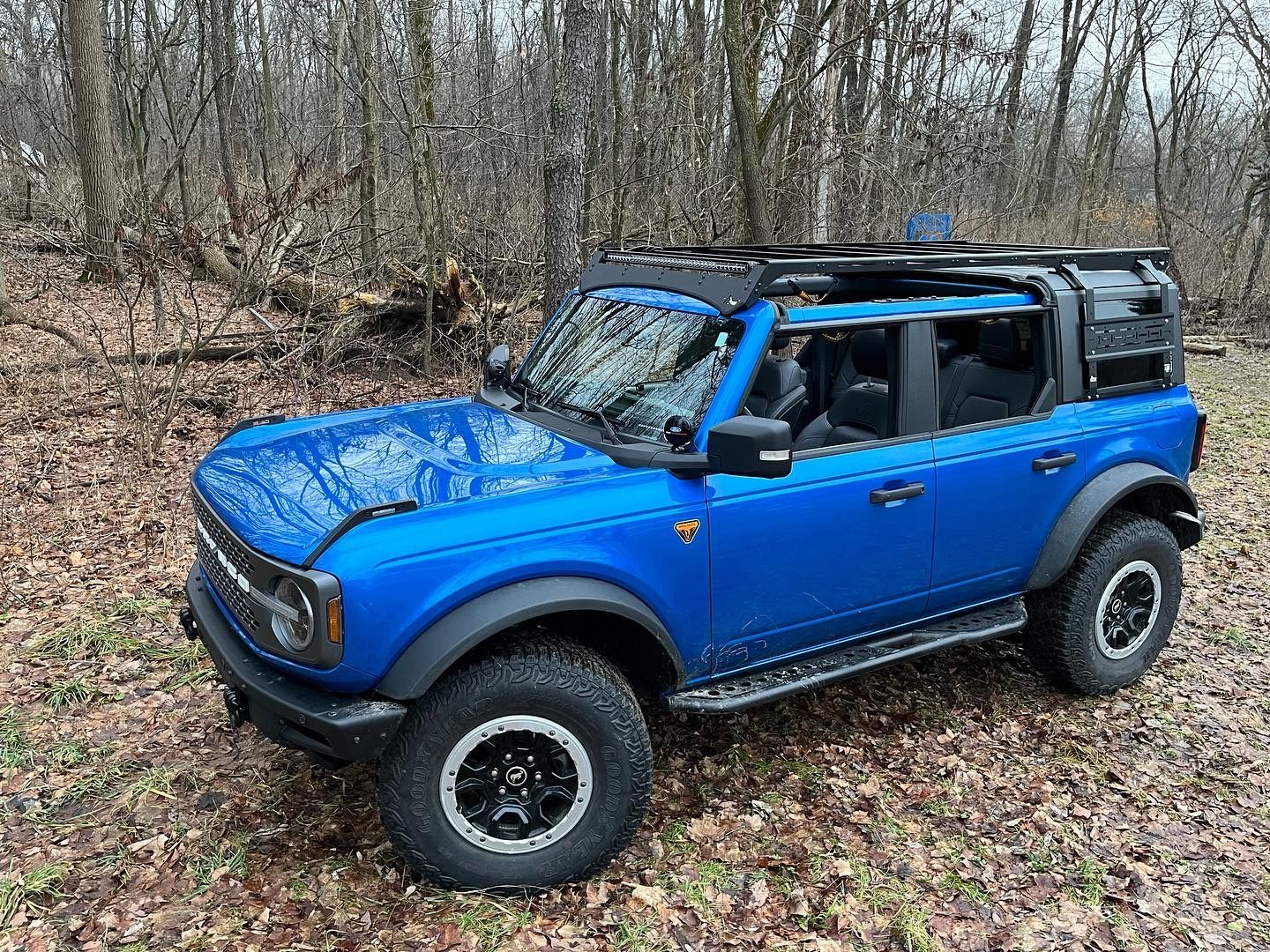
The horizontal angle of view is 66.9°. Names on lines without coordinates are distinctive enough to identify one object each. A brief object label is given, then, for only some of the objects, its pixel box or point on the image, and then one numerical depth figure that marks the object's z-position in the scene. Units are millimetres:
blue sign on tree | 10570
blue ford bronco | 3006
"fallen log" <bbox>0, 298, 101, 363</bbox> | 7797
